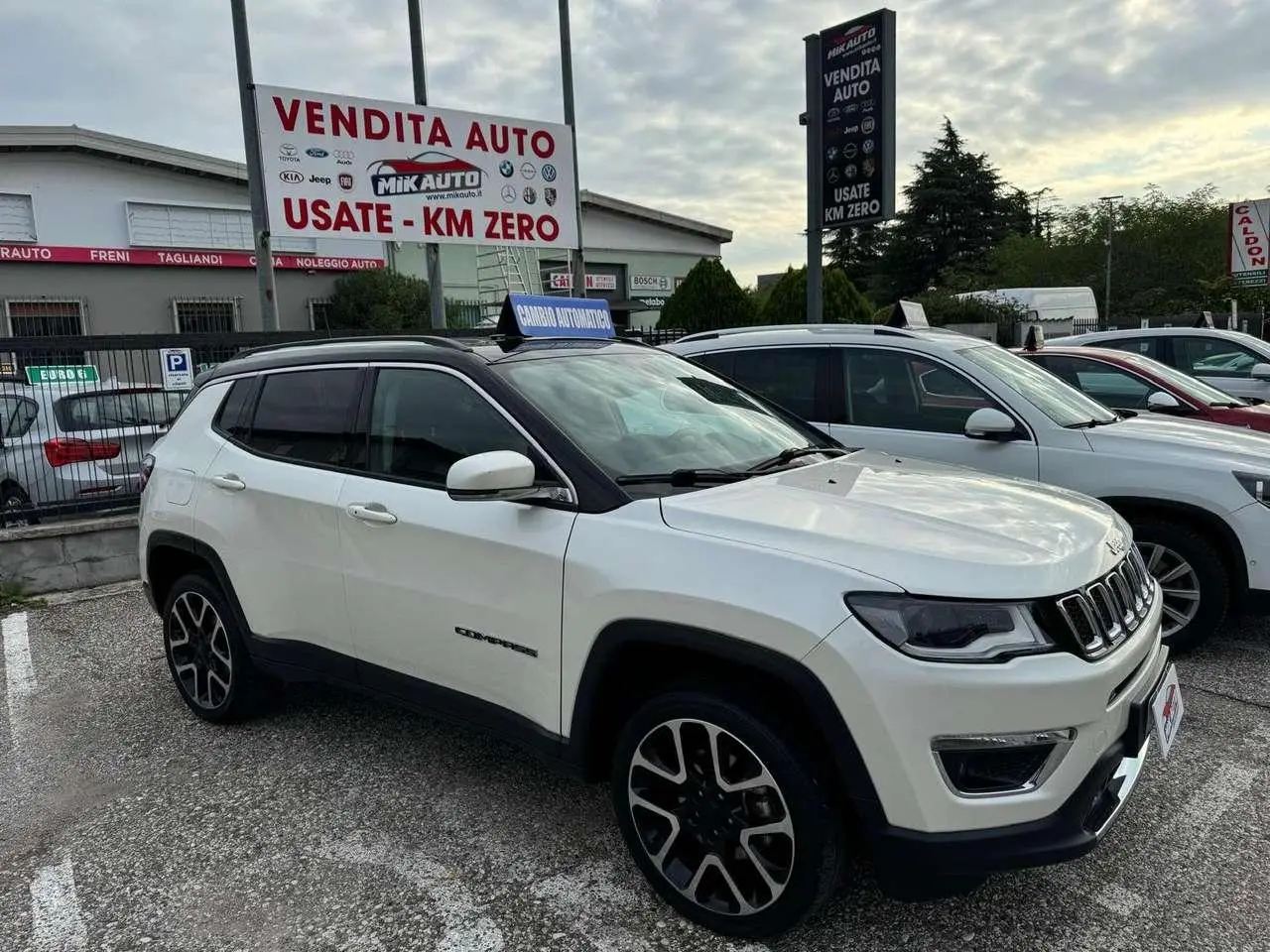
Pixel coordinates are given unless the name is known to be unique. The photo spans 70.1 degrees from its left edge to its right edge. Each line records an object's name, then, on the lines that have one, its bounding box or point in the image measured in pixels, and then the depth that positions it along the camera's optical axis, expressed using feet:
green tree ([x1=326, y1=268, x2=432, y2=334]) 77.00
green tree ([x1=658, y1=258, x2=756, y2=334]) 58.29
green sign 22.40
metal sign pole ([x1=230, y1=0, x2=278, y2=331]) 31.35
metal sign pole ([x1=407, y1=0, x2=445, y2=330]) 36.83
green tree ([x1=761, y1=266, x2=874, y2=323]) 49.93
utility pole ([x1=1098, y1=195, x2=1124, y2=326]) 131.36
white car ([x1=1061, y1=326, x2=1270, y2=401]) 30.48
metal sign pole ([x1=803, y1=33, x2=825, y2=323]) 32.42
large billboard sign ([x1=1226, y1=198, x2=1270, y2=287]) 66.44
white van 83.30
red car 21.62
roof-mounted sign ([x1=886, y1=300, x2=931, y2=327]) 21.50
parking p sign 24.40
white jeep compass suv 7.06
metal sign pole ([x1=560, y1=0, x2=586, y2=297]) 41.16
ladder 76.63
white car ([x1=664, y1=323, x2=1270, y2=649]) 14.15
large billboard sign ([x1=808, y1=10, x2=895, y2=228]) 30.89
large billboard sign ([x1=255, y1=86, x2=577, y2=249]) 33.45
